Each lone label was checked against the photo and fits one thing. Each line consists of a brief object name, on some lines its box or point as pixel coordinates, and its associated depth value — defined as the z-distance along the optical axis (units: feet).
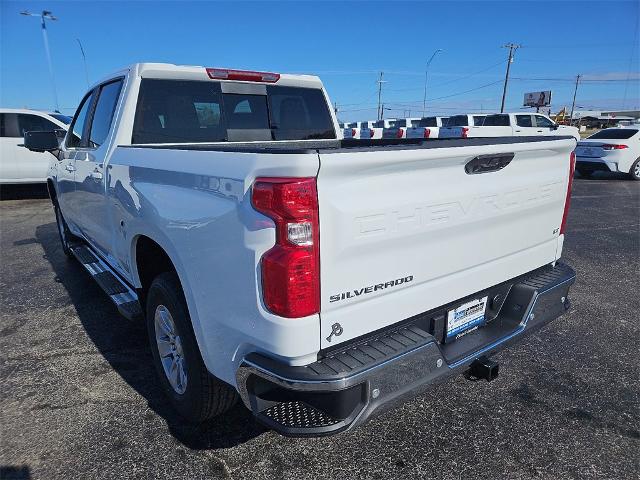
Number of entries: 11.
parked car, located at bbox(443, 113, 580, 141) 61.00
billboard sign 164.66
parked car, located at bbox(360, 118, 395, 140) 105.35
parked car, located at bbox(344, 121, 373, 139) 117.85
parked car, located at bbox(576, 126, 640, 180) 41.81
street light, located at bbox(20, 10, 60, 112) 74.56
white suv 34.45
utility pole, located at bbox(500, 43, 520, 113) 153.43
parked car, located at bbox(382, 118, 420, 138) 94.07
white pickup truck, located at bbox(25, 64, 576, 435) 5.64
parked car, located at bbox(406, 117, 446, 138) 63.20
